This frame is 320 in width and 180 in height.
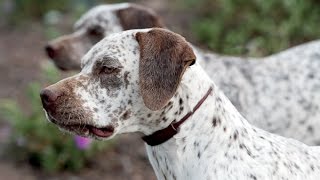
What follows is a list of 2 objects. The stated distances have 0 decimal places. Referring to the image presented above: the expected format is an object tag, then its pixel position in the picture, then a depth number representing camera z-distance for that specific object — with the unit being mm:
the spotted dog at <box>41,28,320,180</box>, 3596
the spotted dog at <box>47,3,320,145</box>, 5184
